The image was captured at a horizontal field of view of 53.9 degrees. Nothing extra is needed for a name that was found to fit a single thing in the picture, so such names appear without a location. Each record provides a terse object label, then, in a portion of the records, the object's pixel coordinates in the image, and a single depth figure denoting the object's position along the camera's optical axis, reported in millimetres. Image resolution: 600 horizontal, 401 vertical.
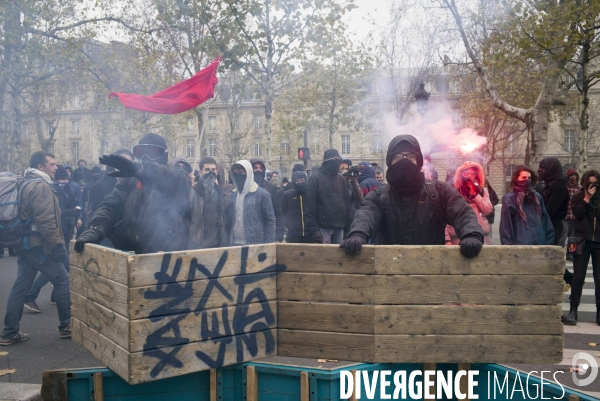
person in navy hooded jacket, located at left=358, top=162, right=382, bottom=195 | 10609
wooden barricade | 3170
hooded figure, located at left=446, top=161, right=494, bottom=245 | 6590
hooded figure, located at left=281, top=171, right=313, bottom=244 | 8477
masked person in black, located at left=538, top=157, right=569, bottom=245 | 7793
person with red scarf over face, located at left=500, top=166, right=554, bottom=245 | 6434
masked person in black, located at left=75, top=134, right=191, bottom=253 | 4352
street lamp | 13638
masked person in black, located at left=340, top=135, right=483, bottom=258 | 3827
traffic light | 17438
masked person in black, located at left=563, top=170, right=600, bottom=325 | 6863
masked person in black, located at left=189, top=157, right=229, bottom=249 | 6285
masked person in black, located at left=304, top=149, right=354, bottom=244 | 8102
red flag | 5656
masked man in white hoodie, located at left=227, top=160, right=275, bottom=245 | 6949
